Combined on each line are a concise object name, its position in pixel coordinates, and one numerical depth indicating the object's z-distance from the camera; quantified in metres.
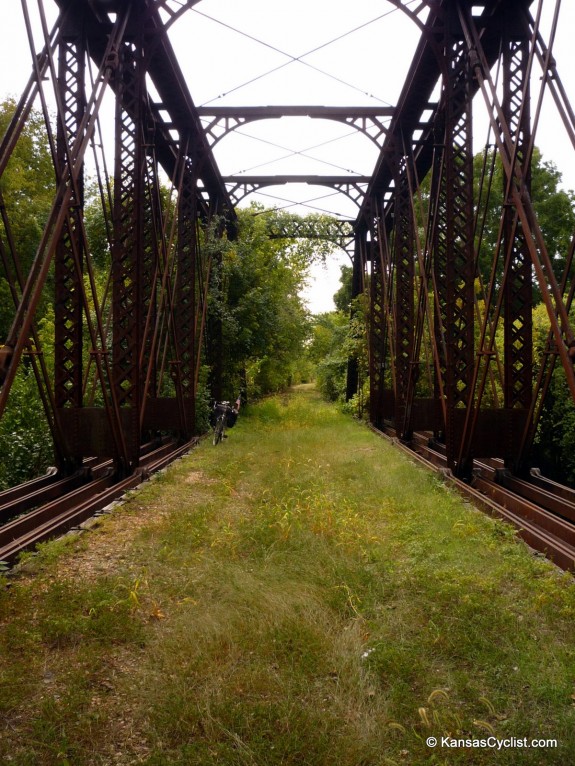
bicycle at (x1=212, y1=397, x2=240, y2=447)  11.84
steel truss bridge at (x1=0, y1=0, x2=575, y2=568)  5.68
